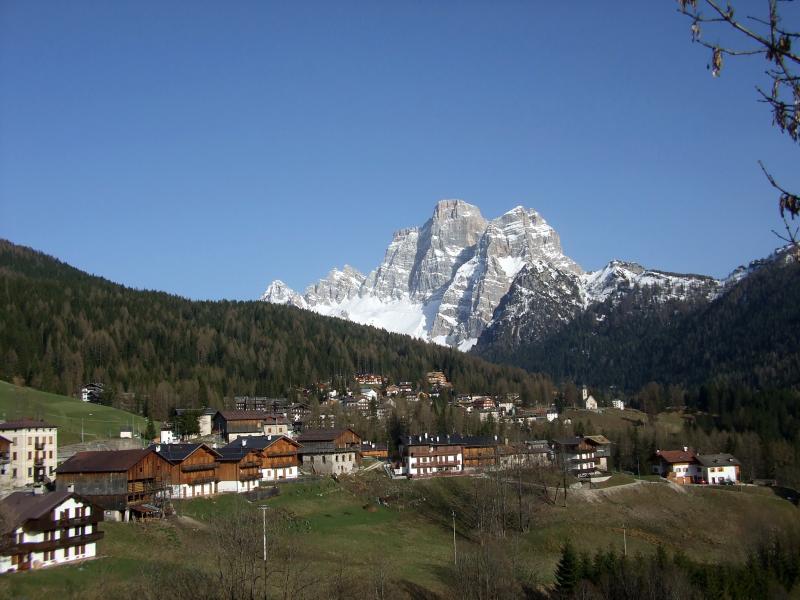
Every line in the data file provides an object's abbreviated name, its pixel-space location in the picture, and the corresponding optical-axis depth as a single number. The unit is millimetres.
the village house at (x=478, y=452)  114375
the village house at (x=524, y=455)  110881
